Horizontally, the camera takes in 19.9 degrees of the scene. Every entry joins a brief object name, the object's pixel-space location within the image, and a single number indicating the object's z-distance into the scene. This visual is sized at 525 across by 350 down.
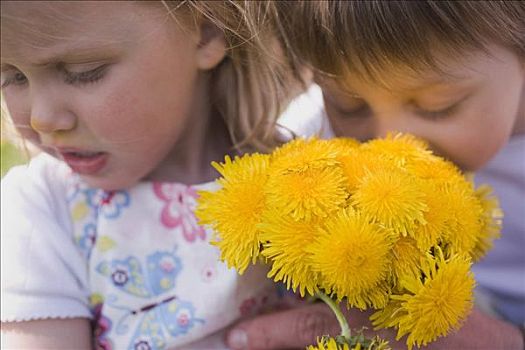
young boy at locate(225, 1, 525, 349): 0.80
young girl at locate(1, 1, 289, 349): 0.79
